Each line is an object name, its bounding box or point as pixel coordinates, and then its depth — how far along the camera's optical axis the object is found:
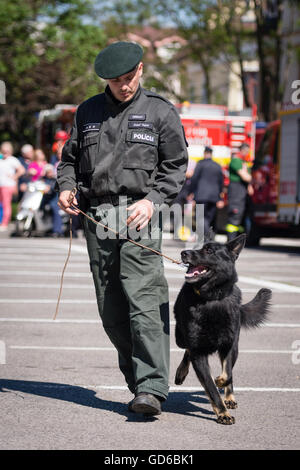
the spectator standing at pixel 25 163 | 22.10
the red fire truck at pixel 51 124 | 28.20
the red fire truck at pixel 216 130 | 23.50
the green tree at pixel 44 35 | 32.44
